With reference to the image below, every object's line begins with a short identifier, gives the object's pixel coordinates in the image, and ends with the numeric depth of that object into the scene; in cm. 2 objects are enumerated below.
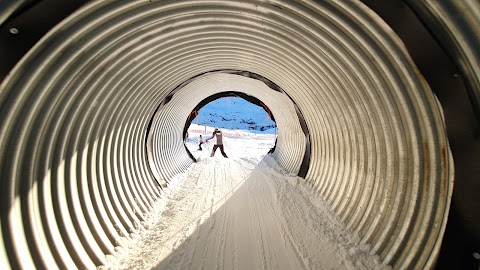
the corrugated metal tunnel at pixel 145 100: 261
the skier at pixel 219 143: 1302
